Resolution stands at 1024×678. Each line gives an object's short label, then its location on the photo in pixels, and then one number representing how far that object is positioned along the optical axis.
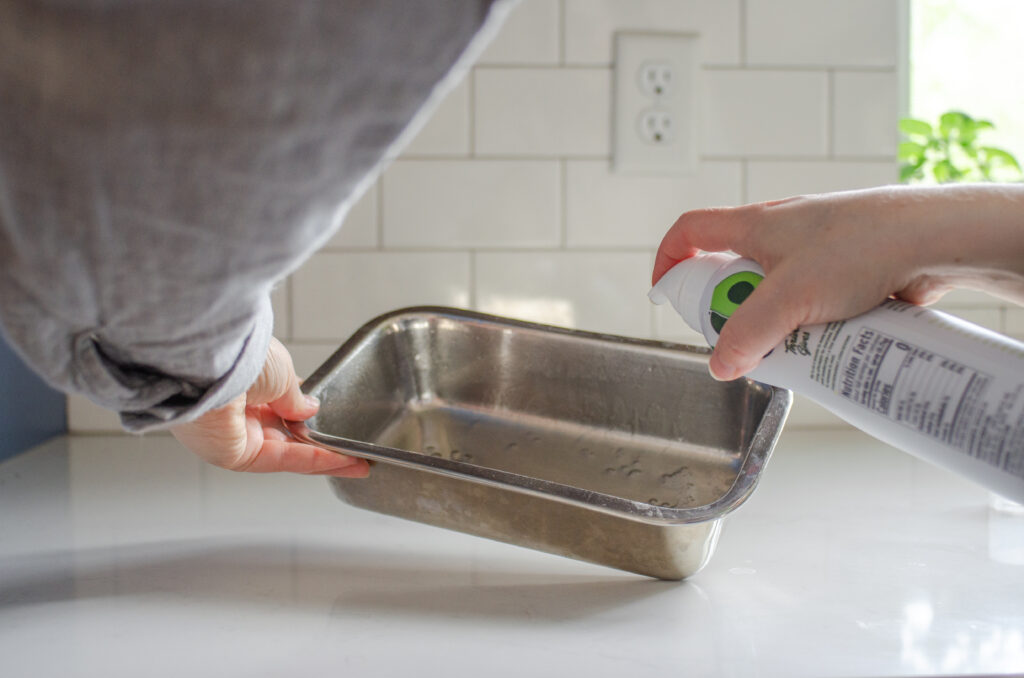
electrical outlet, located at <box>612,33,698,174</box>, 0.82
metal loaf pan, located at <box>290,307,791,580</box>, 0.46
